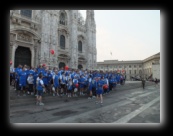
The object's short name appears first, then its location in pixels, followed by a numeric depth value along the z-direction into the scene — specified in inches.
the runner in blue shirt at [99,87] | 442.6
